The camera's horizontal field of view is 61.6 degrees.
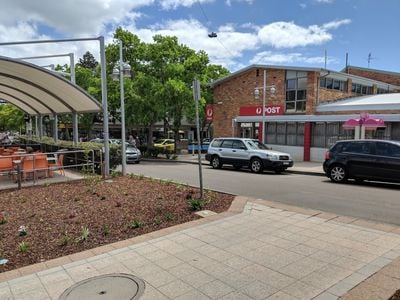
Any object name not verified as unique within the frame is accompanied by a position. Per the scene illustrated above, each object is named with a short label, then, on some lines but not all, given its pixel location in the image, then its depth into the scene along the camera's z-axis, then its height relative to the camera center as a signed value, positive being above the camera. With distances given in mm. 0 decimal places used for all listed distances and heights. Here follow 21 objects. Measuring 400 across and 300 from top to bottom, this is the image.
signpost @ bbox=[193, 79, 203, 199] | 7676 +866
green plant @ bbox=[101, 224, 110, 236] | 5714 -1781
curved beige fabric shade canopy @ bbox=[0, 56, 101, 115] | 10922 +1569
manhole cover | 3650 -1834
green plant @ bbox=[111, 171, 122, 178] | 11864 -1675
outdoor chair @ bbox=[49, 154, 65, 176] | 11206 -1332
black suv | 11312 -1156
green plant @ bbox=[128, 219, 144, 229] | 6039 -1759
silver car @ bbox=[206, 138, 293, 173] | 15516 -1383
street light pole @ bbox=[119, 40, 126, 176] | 11908 +199
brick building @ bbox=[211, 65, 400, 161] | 20319 +1444
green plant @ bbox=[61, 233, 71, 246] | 5238 -1790
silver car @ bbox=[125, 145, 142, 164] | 21750 -1799
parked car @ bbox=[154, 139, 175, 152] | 31703 -1544
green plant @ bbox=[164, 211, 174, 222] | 6536 -1756
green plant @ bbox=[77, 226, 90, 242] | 5402 -1761
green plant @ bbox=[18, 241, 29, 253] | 4949 -1786
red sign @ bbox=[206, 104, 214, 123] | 24945 +1052
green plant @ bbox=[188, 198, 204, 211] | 7258 -1678
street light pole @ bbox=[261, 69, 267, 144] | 22306 +2639
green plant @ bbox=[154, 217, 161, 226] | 6270 -1771
